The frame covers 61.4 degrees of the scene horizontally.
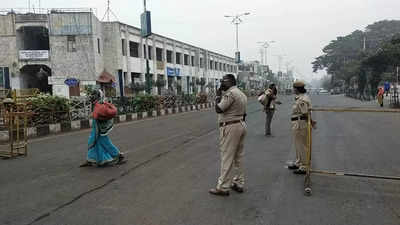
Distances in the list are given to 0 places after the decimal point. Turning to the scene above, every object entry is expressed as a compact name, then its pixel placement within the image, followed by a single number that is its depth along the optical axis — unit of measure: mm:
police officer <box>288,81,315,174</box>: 5949
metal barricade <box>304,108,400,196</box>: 4821
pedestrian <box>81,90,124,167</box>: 6719
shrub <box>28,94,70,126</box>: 13032
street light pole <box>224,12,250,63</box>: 49531
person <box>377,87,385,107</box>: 24708
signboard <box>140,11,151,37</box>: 23516
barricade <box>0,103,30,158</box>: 7961
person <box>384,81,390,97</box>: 28659
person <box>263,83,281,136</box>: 10352
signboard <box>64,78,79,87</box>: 22059
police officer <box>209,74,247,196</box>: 4770
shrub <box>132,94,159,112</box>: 21000
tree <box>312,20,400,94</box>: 85625
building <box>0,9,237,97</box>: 31641
